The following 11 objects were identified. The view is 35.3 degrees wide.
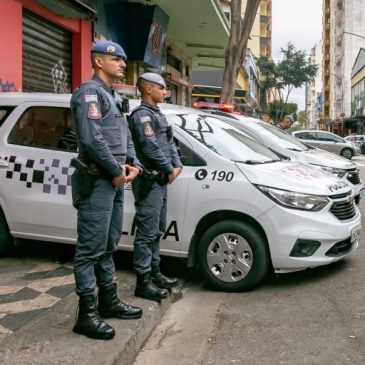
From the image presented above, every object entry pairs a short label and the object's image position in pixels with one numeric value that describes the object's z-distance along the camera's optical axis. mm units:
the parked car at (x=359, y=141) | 37388
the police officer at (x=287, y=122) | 13602
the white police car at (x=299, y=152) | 8719
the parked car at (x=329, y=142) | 28422
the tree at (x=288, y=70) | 63781
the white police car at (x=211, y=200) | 5156
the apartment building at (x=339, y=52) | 78438
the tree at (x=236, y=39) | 15243
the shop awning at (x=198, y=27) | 14242
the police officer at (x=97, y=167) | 3602
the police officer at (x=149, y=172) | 4672
